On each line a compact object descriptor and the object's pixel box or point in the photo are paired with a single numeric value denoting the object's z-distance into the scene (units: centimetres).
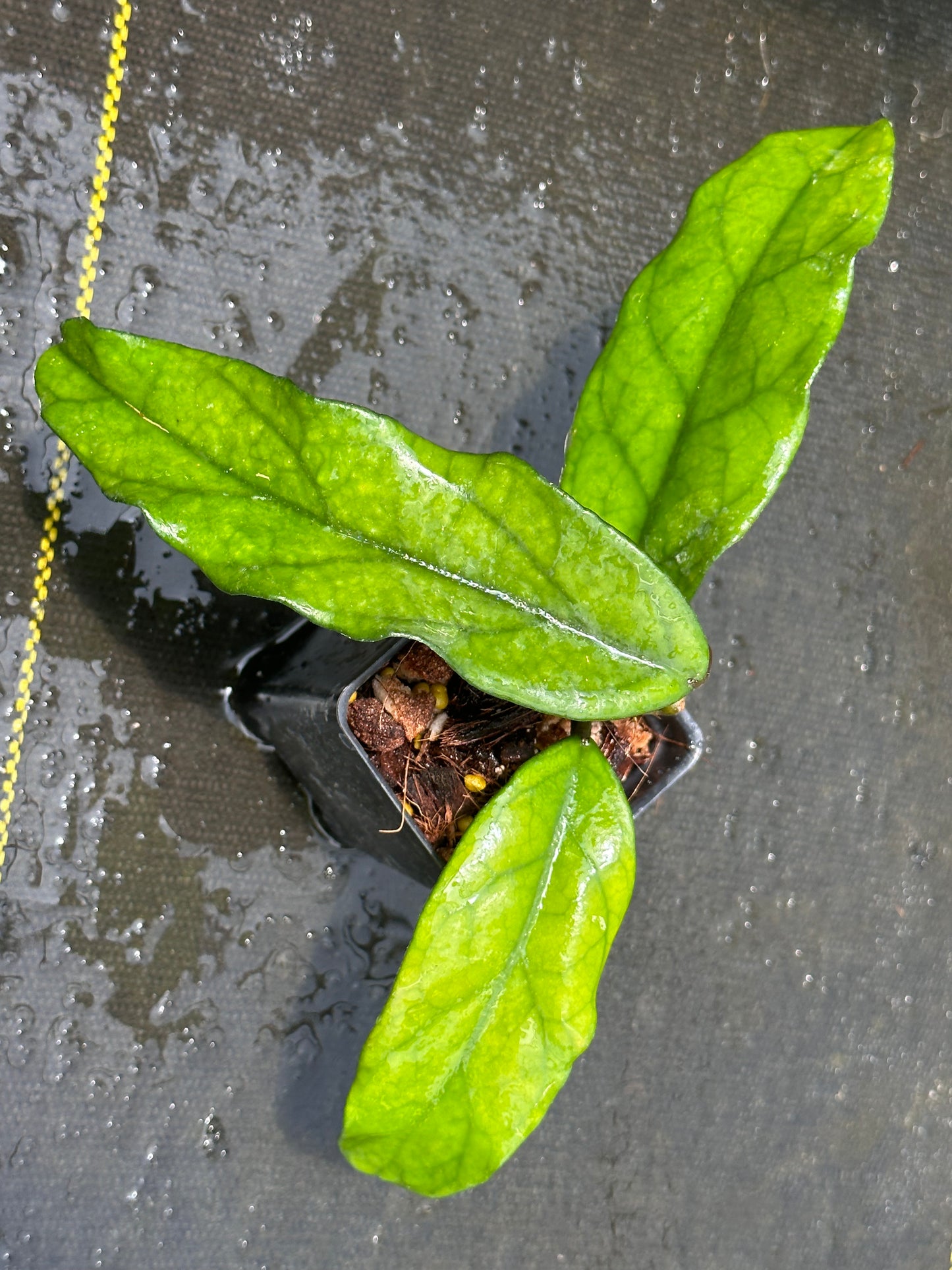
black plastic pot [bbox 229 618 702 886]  30
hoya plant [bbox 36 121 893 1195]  25
